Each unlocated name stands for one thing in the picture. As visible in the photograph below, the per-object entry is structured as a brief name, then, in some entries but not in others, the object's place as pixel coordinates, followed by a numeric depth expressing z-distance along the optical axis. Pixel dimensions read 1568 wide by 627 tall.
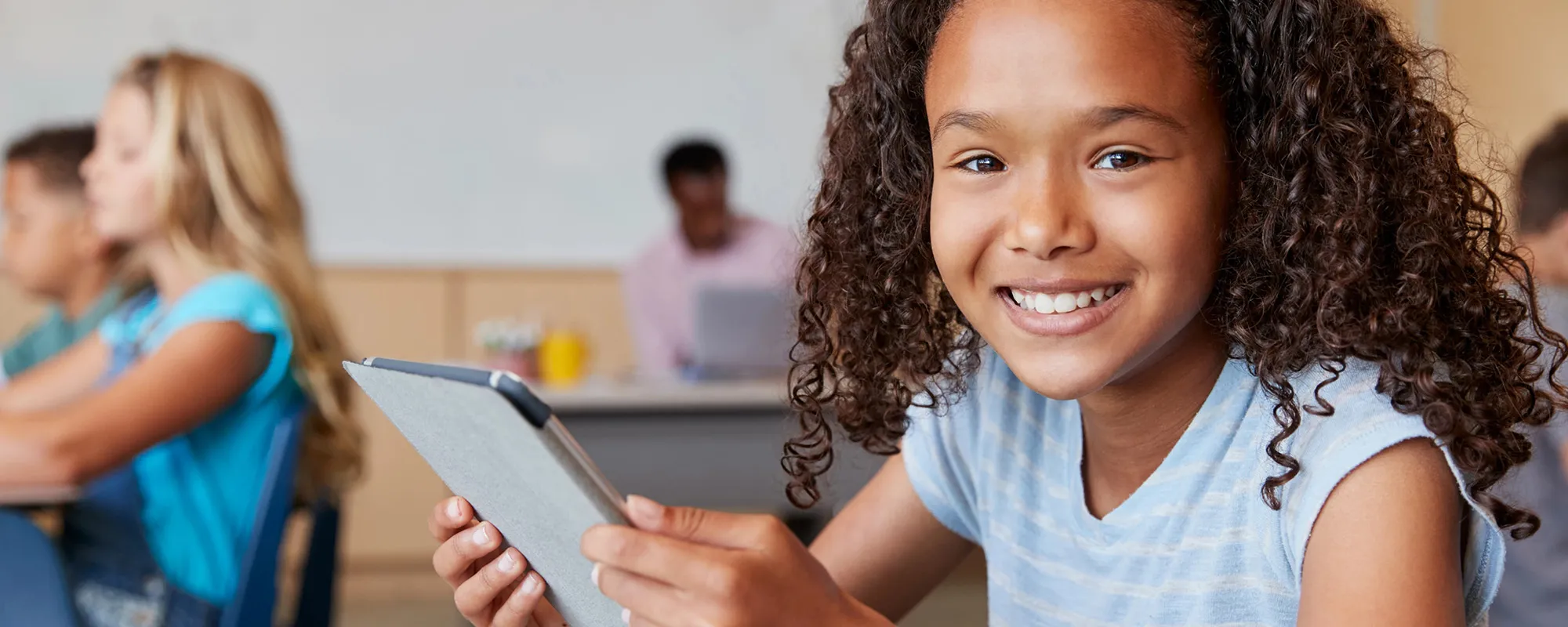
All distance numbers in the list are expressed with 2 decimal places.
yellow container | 3.63
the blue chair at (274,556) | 1.67
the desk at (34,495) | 1.68
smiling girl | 0.76
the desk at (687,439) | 3.13
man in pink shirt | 4.64
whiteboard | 4.45
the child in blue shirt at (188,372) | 1.82
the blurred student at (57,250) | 2.86
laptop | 3.46
